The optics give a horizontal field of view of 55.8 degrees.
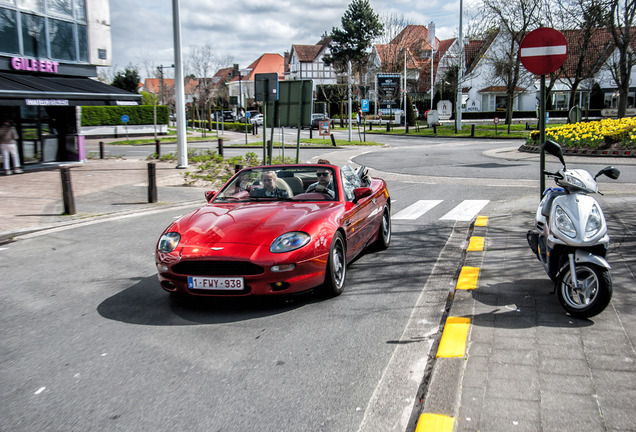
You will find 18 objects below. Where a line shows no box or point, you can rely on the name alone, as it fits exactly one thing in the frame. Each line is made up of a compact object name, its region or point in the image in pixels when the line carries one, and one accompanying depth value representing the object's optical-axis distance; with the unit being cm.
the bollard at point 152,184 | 1338
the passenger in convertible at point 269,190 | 682
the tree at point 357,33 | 8075
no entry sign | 737
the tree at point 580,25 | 2089
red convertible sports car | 531
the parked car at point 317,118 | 6419
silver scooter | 474
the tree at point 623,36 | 2061
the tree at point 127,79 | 6381
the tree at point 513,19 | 4234
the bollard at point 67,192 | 1180
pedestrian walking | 1797
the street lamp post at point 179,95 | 2064
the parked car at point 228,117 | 8050
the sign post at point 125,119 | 4088
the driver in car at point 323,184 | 683
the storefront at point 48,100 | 1835
